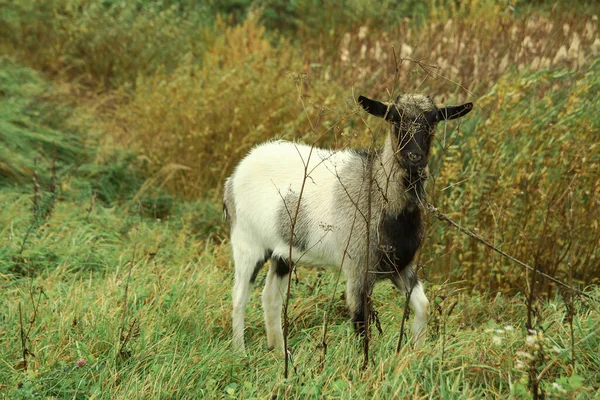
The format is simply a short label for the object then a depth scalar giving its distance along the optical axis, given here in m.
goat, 7.80
